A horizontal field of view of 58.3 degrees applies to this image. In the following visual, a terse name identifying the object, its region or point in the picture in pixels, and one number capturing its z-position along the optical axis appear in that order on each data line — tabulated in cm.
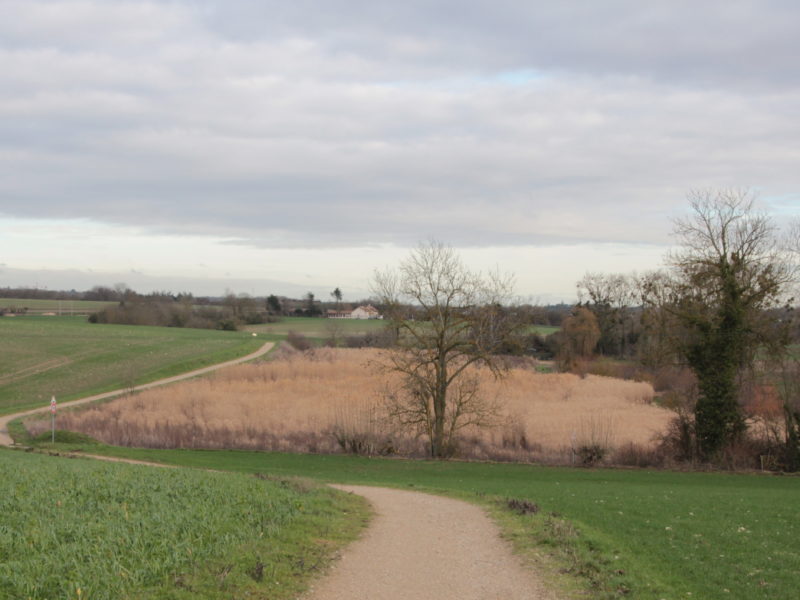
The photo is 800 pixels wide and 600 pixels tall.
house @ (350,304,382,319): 14859
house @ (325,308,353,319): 14869
